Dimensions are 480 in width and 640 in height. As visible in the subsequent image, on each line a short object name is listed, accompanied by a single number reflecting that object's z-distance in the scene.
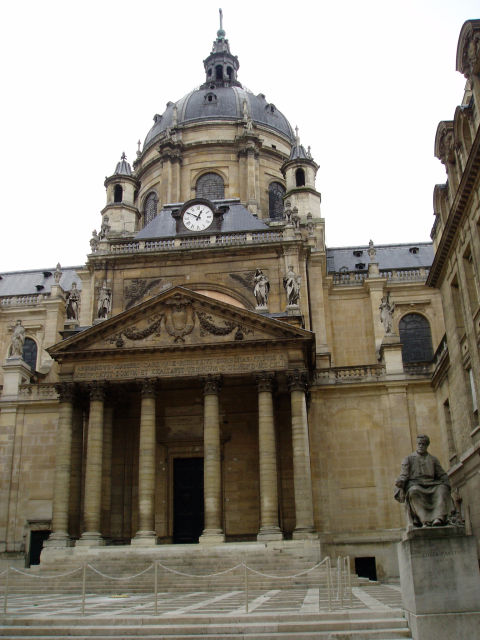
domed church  29.17
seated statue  13.47
